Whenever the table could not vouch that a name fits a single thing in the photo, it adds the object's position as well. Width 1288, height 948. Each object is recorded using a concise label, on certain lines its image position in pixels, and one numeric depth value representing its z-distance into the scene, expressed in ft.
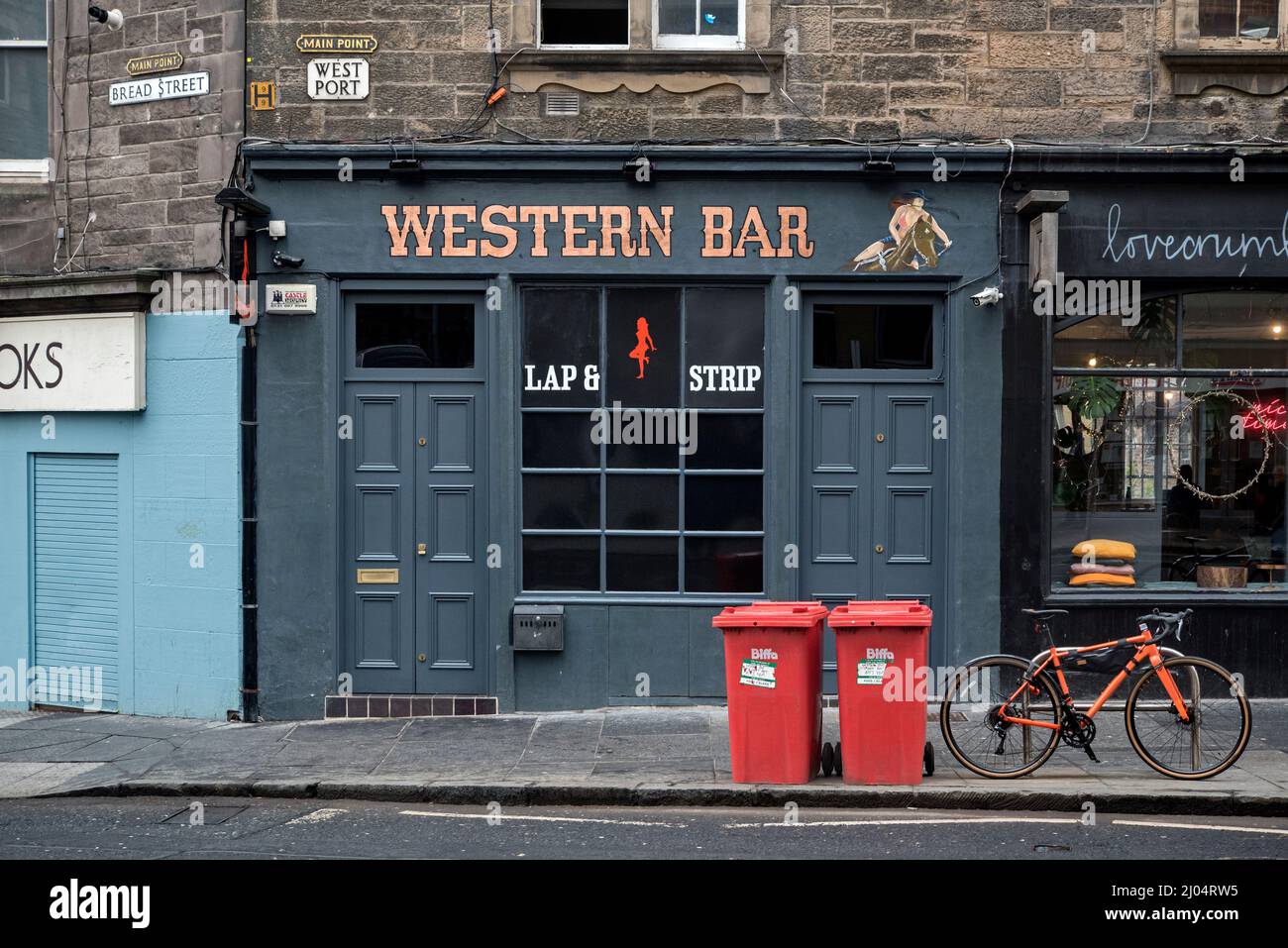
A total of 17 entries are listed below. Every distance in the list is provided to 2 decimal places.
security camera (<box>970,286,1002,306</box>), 35.32
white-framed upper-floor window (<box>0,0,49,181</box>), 39.11
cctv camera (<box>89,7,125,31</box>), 36.58
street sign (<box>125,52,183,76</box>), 36.73
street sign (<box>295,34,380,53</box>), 35.96
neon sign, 36.83
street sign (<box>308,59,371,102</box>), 35.96
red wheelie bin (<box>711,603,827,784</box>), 27.91
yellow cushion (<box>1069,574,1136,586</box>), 36.86
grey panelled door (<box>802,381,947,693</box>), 36.52
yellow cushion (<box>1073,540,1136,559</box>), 36.91
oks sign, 37.04
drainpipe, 36.24
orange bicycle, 27.96
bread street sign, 36.52
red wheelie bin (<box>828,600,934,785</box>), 27.61
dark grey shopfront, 35.91
